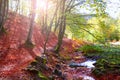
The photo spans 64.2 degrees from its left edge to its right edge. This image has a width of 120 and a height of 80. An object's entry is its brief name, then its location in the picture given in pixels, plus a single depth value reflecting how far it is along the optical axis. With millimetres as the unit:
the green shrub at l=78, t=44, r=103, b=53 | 11309
